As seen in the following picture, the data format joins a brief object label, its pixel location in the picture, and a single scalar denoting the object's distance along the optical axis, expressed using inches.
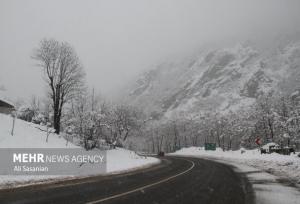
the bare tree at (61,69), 1576.9
